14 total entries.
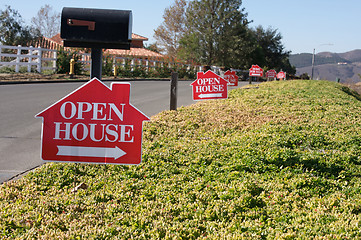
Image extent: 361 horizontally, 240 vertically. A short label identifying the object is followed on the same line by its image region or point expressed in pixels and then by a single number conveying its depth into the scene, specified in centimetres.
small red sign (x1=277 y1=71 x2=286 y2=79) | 3444
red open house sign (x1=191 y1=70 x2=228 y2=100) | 1154
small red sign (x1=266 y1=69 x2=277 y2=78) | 3166
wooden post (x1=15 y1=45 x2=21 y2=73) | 2289
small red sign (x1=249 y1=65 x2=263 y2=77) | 2553
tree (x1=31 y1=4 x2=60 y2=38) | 6219
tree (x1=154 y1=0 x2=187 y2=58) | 6894
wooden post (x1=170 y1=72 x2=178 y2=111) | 1130
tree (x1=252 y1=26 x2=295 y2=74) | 6888
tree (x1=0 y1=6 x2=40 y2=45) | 3319
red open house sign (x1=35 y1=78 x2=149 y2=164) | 449
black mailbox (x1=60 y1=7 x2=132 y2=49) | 480
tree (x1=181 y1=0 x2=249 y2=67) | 5259
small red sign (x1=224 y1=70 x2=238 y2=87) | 1669
